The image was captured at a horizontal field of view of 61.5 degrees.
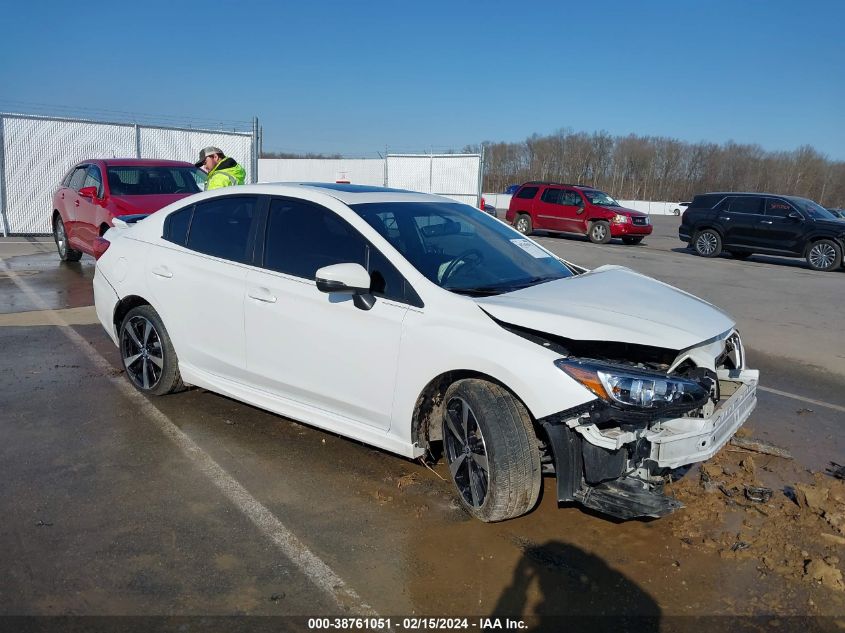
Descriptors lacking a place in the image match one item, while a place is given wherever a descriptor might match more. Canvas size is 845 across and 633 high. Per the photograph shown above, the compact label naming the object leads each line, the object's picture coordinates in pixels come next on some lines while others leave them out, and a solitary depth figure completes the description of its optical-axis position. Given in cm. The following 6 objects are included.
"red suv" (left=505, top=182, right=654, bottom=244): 2203
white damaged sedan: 327
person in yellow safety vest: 759
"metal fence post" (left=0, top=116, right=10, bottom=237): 1670
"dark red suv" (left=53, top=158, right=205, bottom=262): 992
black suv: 1706
